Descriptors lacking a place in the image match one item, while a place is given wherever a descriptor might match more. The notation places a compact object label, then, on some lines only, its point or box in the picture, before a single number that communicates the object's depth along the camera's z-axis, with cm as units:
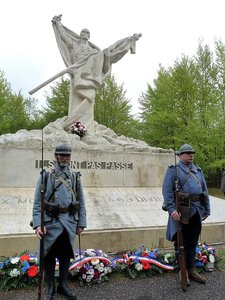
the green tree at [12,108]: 2495
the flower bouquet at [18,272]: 421
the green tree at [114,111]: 2420
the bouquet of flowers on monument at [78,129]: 897
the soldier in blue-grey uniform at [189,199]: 451
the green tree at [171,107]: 2139
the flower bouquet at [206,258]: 495
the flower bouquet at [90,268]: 439
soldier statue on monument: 989
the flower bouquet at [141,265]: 471
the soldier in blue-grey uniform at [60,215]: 371
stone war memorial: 593
